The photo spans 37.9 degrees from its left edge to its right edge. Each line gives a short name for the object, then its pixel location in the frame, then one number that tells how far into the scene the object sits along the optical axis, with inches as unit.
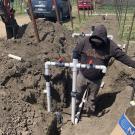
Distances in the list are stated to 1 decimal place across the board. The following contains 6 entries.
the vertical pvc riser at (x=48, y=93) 138.1
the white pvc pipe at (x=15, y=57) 168.6
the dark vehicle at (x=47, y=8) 406.3
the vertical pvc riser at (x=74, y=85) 132.8
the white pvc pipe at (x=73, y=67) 132.5
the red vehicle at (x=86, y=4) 487.1
